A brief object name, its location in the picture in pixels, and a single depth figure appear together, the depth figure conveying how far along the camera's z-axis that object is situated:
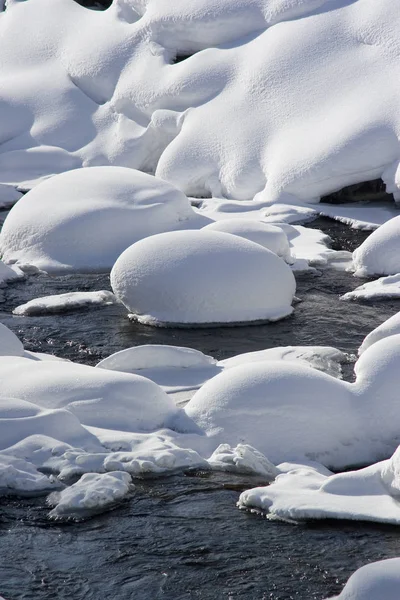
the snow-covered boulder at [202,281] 21.36
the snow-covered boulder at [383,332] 18.84
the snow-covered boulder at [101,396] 15.52
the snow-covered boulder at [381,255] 24.53
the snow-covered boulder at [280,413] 15.25
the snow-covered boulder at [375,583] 10.55
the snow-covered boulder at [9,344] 18.67
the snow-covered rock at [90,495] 13.26
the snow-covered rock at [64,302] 22.05
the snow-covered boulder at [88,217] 25.80
